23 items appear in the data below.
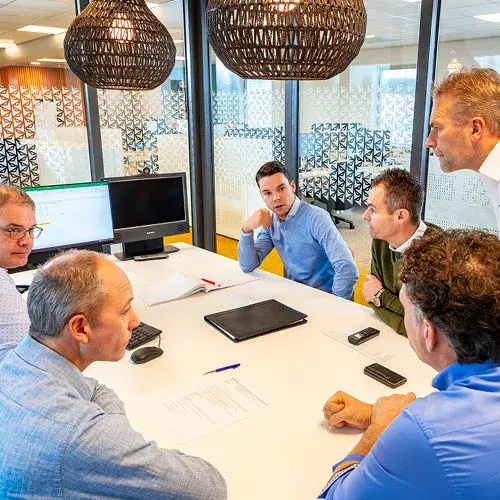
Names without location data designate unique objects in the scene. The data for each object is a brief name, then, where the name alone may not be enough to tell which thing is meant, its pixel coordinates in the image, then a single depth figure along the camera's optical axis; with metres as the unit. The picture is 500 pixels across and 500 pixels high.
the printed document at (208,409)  1.32
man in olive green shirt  2.03
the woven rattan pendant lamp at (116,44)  1.79
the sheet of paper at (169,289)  2.29
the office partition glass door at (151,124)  4.18
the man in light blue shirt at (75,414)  0.86
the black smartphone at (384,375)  1.51
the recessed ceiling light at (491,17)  3.33
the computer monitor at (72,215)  2.69
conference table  1.18
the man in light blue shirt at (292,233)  2.69
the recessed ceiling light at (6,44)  3.73
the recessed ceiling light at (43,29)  3.91
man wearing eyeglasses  1.83
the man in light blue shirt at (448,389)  0.77
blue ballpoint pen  1.62
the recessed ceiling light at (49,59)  3.86
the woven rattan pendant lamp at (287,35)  1.34
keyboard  1.81
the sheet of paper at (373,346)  1.70
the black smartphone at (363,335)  1.79
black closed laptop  1.89
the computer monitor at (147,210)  2.96
